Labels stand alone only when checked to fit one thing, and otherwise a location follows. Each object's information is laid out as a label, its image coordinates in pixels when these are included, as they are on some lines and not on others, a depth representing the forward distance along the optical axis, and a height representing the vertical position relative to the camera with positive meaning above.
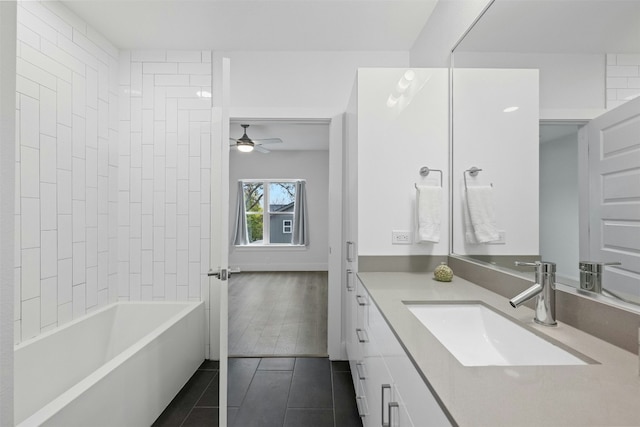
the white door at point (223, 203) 1.70 +0.05
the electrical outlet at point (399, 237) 1.94 -0.13
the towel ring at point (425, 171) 1.94 +0.26
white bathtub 1.40 -0.86
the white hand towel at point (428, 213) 1.85 +0.01
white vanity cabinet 0.74 -0.51
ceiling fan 4.54 +0.99
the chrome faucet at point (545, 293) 1.04 -0.25
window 6.99 +0.05
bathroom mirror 0.92 +0.37
